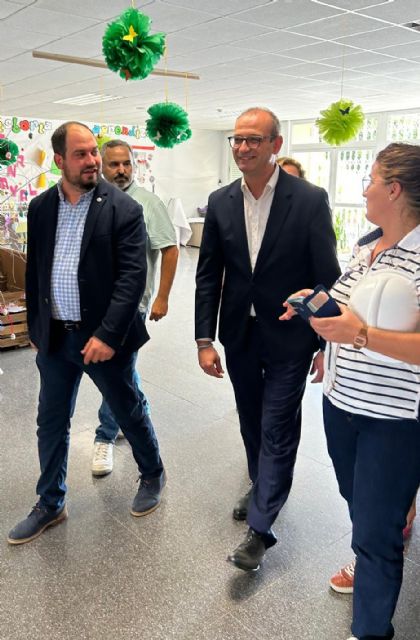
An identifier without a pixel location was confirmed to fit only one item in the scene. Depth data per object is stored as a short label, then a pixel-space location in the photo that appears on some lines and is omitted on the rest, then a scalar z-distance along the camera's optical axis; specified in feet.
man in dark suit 6.58
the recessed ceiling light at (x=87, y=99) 28.12
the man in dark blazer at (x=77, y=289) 6.91
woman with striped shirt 4.64
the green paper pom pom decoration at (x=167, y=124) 12.47
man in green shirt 9.04
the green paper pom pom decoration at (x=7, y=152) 18.60
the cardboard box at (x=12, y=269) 18.51
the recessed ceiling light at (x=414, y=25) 15.03
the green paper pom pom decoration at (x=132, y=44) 8.74
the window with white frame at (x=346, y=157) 34.78
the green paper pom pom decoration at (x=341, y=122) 14.33
